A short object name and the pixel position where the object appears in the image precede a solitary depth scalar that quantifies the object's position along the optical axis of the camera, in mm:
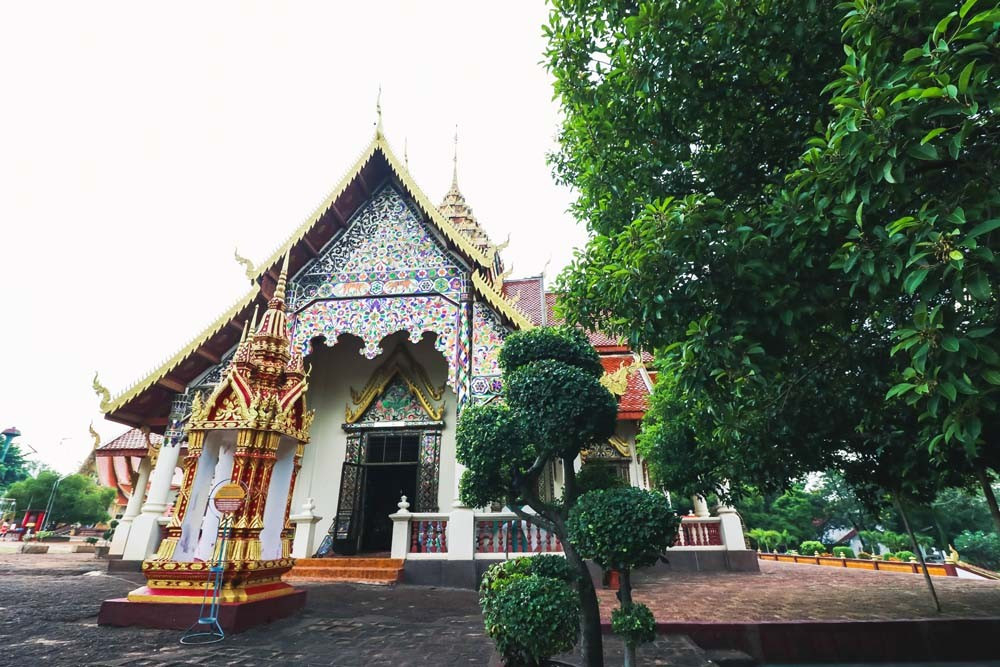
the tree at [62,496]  23844
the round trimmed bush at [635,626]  2598
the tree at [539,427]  3225
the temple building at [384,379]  7750
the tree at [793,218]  1864
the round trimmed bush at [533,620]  2607
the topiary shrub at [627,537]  2625
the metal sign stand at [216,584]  4020
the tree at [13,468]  33566
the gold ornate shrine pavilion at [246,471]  4512
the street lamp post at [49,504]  23341
